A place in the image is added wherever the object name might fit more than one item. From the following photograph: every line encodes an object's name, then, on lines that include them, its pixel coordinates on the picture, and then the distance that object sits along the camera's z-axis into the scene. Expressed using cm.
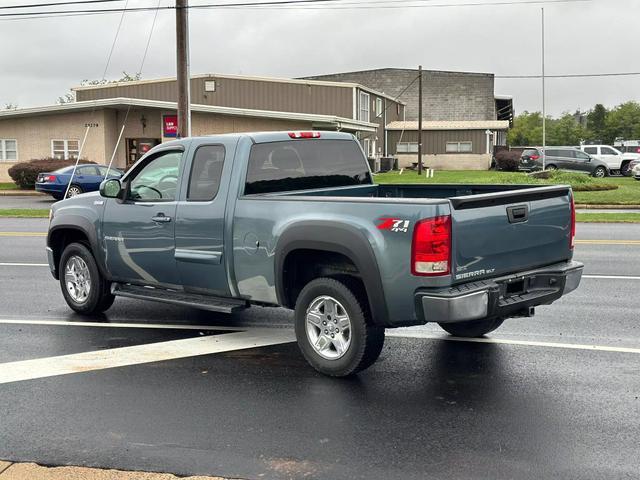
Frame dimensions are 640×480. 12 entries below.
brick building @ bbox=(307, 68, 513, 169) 6800
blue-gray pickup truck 543
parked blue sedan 2900
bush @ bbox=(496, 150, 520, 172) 5147
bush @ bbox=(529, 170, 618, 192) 2823
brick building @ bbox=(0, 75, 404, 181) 3684
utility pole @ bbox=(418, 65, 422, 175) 4767
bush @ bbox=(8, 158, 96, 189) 3509
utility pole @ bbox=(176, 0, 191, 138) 2147
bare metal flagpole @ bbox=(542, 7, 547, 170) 3148
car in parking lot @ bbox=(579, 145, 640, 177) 4169
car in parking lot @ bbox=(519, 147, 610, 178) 4031
